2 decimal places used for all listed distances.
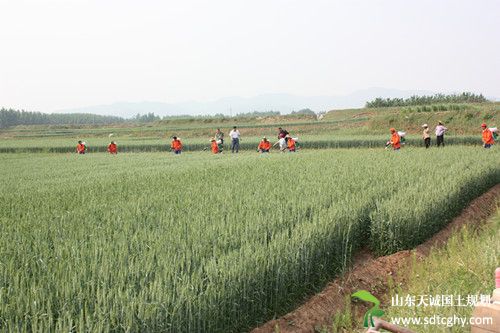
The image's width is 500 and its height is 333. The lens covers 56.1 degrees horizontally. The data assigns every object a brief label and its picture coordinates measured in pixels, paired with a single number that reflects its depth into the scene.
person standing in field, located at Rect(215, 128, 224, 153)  27.16
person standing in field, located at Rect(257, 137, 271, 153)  24.09
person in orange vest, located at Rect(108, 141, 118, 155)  28.44
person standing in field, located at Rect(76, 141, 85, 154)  28.97
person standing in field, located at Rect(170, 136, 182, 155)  25.91
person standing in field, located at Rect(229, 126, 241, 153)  26.53
